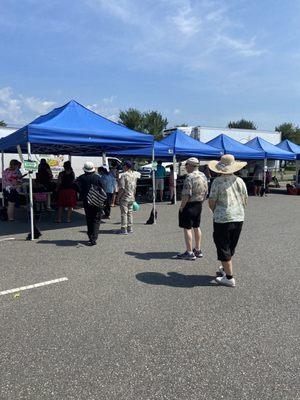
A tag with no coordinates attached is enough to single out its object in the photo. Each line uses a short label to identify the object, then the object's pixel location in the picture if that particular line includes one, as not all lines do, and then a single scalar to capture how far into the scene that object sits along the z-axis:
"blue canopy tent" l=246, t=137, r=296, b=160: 19.56
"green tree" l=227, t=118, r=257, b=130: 76.88
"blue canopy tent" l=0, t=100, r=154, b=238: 7.80
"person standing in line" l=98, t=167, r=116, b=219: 10.30
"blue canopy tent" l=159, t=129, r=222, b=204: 15.25
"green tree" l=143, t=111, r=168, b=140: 59.47
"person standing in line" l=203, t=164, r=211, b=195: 17.94
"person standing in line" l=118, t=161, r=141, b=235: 8.11
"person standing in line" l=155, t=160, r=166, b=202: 15.74
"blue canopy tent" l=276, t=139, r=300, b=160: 23.30
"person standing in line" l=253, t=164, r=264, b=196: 18.58
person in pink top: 10.09
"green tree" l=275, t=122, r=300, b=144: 69.75
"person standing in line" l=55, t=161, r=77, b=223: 9.81
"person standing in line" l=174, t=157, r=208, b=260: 5.90
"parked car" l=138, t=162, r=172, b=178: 23.91
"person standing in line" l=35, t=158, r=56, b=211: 12.37
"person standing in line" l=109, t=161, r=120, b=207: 12.50
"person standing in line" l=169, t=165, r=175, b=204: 14.97
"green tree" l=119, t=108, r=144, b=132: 58.16
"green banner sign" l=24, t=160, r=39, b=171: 7.62
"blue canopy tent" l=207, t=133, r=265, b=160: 17.80
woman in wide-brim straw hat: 4.73
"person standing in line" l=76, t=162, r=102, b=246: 7.27
